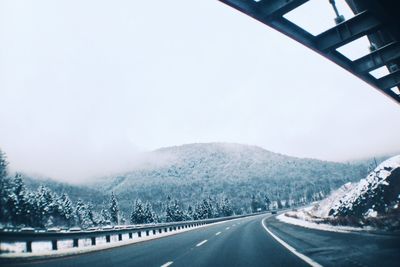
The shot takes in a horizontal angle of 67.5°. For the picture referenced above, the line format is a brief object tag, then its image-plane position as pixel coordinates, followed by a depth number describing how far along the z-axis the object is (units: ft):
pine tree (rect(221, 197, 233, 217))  365.40
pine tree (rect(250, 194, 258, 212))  490.08
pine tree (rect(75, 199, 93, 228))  318.63
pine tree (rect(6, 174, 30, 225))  176.57
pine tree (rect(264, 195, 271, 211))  586.37
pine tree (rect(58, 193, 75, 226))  272.51
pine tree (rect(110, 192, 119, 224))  281.54
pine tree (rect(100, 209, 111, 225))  357.90
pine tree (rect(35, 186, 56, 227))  230.68
